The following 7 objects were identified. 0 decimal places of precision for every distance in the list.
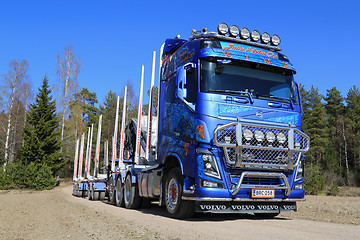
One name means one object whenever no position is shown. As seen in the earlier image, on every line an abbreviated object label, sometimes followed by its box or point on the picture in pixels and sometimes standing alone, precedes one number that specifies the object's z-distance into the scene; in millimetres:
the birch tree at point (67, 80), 45062
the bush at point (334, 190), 22152
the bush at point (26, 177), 32781
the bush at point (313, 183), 22672
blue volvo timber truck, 6898
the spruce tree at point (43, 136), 36500
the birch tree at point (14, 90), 38906
